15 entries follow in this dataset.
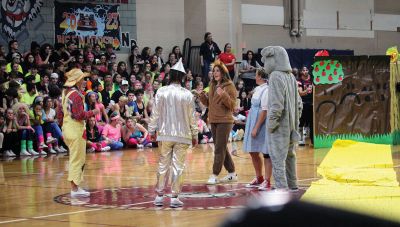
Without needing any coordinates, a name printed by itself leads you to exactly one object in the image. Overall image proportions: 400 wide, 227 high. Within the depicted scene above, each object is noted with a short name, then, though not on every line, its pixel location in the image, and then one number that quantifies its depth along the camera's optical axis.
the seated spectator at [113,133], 19.61
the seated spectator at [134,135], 20.20
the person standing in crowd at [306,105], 18.72
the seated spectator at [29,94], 18.88
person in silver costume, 8.88
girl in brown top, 11.12
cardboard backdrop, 18.16
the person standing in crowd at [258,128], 9.96
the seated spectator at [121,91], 20.91
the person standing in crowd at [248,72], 25.70
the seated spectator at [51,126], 18.69
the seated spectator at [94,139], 19.11
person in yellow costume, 9.95
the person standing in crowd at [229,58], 23.83
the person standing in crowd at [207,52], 24.88
